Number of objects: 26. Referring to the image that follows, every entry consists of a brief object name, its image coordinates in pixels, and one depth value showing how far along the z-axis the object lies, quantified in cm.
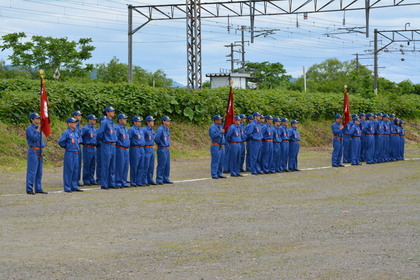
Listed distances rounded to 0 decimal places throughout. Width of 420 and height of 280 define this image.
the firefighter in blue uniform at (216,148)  2128
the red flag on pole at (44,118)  1719
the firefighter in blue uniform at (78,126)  1811
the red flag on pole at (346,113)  2683
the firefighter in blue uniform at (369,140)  2838
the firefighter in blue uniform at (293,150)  2436
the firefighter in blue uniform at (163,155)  1945
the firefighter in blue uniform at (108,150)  1809
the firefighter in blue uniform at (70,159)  1730
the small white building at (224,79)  5692
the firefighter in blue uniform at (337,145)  2633
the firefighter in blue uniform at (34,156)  1666
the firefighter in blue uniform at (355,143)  2728
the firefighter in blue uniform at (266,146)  2333
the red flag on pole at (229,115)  2184
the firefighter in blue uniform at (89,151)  1847
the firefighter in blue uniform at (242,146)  2266
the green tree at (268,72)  9931
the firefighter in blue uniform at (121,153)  1838
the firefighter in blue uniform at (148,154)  1900
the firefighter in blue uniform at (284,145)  2400
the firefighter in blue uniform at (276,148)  2369
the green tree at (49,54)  5103
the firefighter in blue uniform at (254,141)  2292
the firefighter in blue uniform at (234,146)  2216
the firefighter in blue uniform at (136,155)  1877
